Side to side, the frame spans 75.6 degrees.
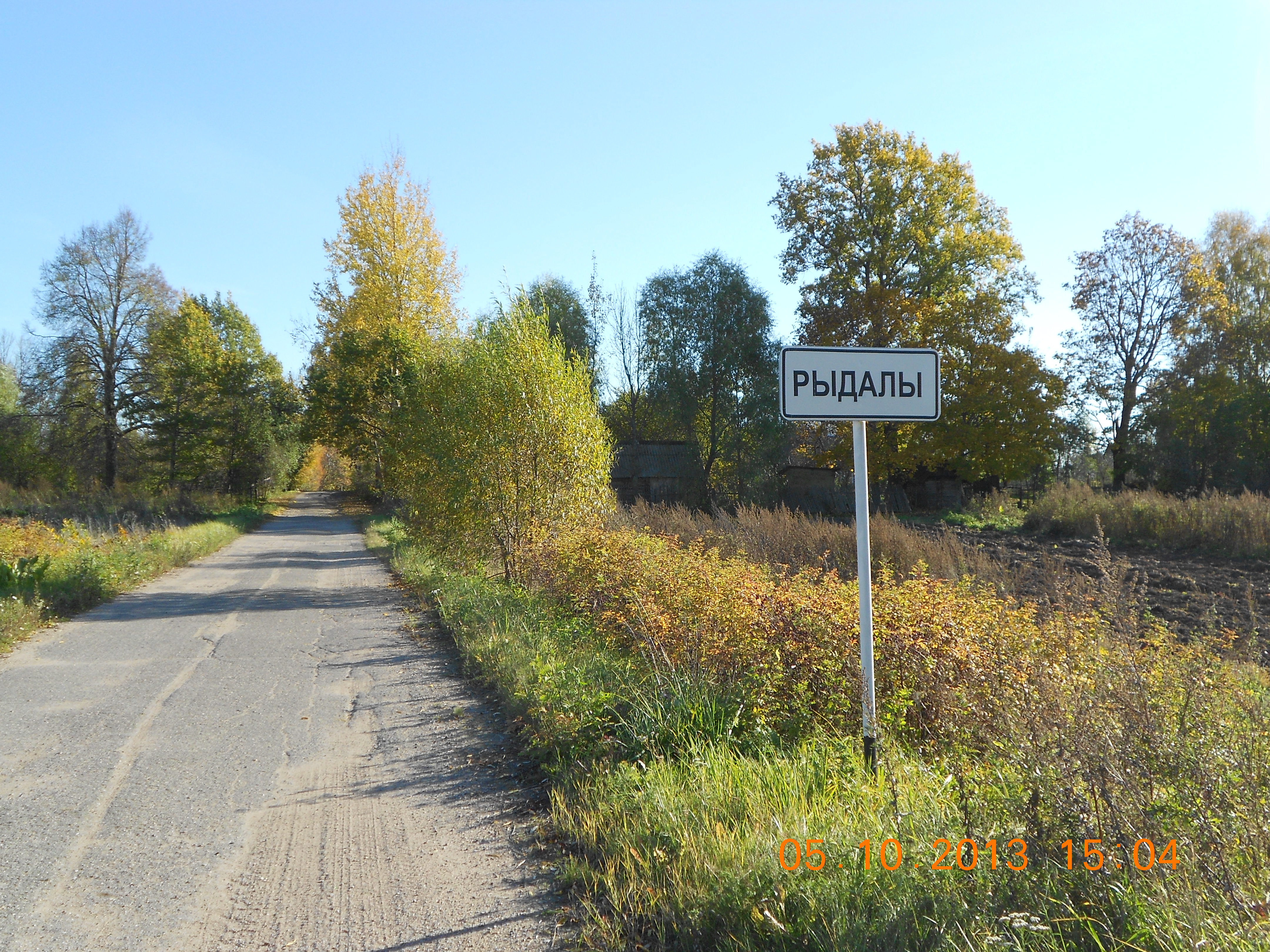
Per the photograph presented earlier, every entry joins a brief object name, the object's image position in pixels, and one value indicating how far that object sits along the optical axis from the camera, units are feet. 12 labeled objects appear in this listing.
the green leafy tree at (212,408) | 135.23
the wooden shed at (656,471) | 126.82
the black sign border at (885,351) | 14.17
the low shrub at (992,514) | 96.94
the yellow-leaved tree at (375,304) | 101.65
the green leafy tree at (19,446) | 129.39
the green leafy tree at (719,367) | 126.72
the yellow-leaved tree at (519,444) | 41.73
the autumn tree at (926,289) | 102.53
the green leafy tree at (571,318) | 137.59
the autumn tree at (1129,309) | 121.29
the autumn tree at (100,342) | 125.80
